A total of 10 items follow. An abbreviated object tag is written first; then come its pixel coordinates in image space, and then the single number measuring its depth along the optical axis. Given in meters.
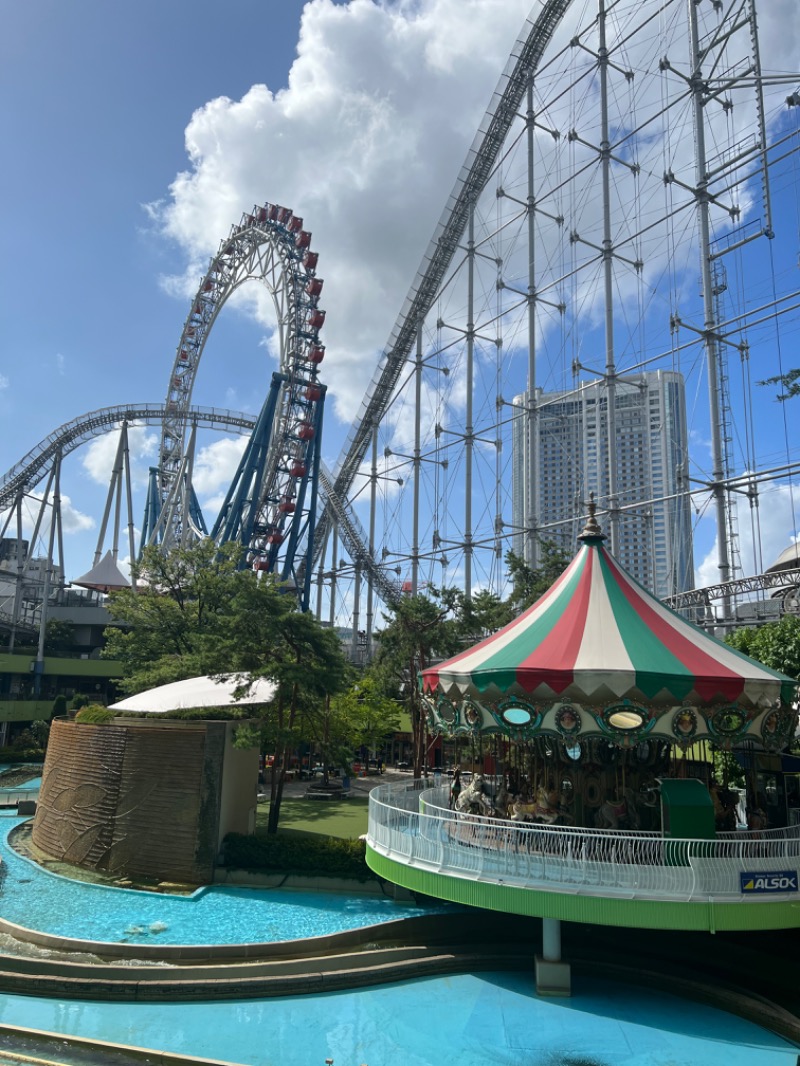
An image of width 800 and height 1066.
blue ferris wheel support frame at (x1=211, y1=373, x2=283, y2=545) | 37.78
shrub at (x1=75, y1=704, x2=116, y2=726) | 17.00
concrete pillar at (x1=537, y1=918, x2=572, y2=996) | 10.09
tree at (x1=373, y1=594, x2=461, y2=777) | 22.66
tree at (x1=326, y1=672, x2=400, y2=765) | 25.83
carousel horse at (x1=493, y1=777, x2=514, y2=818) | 11.80
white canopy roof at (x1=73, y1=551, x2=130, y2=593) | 51.03
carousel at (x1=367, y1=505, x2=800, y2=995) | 9.35
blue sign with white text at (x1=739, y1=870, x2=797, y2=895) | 9.27
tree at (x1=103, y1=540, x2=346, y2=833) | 16.36
